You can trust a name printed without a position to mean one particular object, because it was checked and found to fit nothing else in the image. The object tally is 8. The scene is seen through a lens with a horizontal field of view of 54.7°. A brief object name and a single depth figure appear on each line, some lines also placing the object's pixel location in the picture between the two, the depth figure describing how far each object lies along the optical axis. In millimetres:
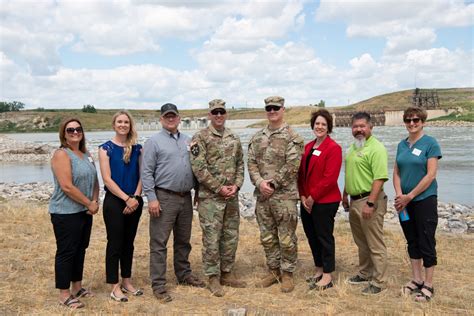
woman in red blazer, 5348
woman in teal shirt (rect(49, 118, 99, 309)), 4762
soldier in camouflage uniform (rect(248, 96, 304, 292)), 5367
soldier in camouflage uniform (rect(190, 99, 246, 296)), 5340
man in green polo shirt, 5230
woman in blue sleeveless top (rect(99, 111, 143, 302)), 5012
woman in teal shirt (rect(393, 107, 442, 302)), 5000
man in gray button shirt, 5188
